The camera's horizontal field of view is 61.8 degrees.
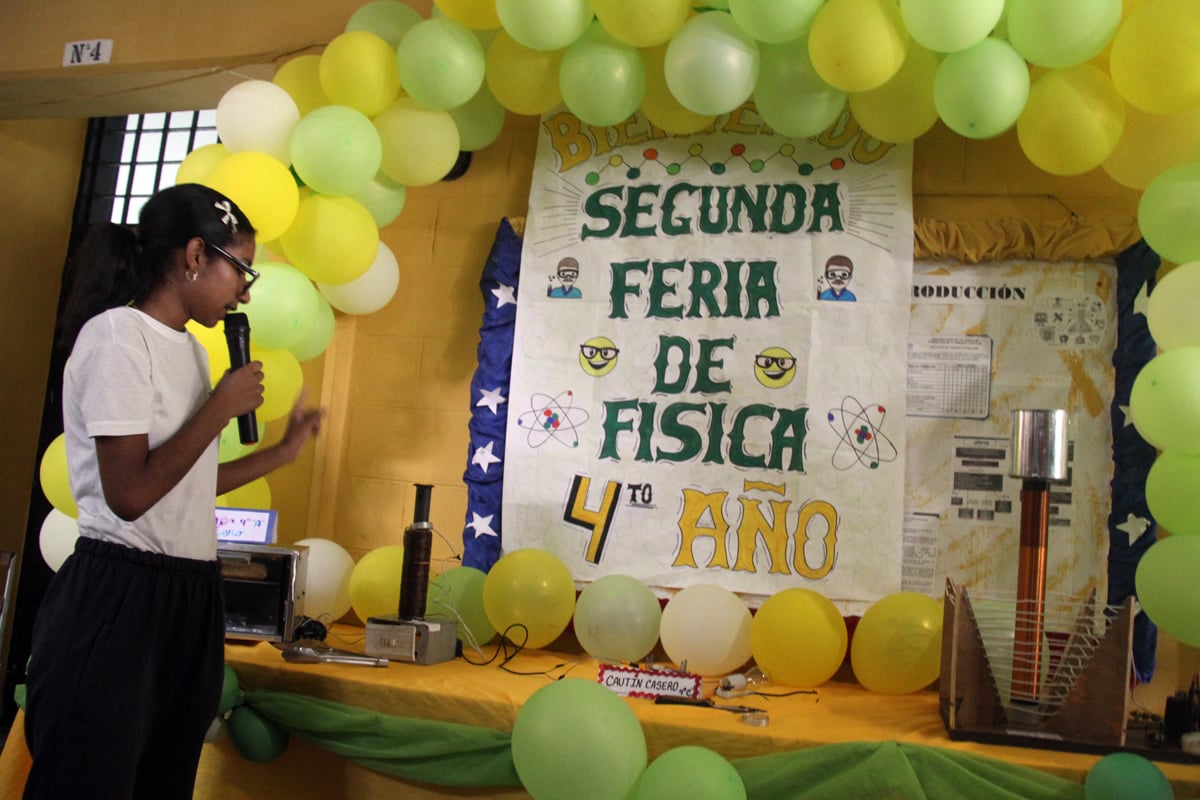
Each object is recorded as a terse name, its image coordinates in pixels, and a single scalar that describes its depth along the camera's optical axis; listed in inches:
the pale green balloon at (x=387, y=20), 105.5
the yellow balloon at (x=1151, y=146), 84.6
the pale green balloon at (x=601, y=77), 95.0
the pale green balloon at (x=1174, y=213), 79.0
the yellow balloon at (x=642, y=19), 89.5
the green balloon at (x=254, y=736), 89.4
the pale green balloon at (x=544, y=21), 90.7
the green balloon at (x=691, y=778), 69.2
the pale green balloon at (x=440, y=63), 97.0
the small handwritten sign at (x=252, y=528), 101.7
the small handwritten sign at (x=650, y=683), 85.8
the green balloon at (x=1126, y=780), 65.6
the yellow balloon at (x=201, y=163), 101.9
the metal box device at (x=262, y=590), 97.2
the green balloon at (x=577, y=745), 71.2
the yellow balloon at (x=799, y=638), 87.7
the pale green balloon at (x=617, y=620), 94.7
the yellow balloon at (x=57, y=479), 95.3
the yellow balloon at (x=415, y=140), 101.9
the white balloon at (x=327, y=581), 106.6
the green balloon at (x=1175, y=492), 75.9
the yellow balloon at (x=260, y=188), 92.8
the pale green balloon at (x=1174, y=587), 72.3
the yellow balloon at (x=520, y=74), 99.6
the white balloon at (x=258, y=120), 101.1
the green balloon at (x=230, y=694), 89.4
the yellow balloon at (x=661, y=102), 102.2
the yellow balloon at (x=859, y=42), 82.9
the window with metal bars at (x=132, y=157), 179.2
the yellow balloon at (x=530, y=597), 96.4
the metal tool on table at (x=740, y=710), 78.9
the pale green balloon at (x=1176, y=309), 78.2
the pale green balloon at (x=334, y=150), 96.3
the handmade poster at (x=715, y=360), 101.6
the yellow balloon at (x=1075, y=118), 84.0
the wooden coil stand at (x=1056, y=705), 73.8
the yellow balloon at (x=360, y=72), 100.7
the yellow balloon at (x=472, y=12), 97.4
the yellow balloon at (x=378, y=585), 103.4
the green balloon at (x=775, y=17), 85.1
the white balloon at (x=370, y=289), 109.4
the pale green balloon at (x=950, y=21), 79.2
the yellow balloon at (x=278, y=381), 101.3
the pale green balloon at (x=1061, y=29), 79.4
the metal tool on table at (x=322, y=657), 93.6
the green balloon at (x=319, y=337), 107.3
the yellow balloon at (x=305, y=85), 108.0
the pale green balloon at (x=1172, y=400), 73.9
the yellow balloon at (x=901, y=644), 85.7
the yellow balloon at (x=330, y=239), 99.0
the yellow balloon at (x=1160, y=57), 77.1
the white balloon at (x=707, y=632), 93.1
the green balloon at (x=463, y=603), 102.3
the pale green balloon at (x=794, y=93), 91.6
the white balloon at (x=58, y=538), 99.9
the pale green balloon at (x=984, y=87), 82.7
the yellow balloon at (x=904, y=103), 90.7
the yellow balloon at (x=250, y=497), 107.6
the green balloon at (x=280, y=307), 97.1
